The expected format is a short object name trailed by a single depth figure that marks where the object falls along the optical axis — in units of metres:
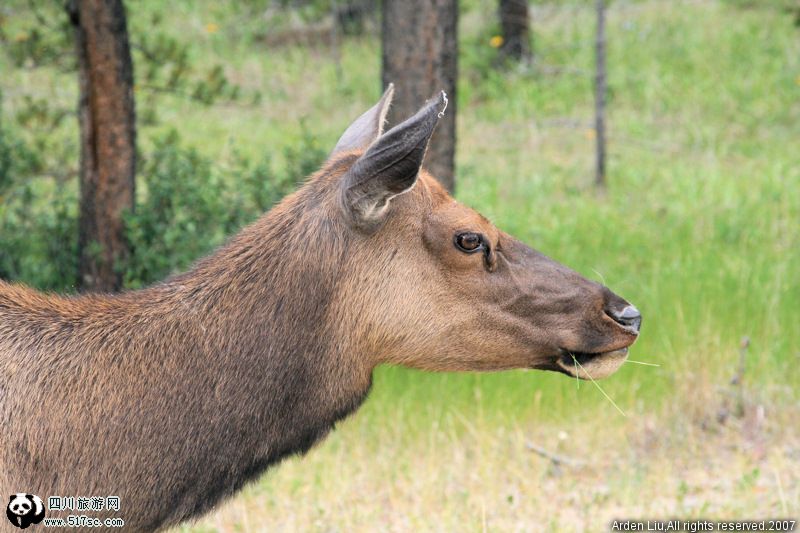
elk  7.10
